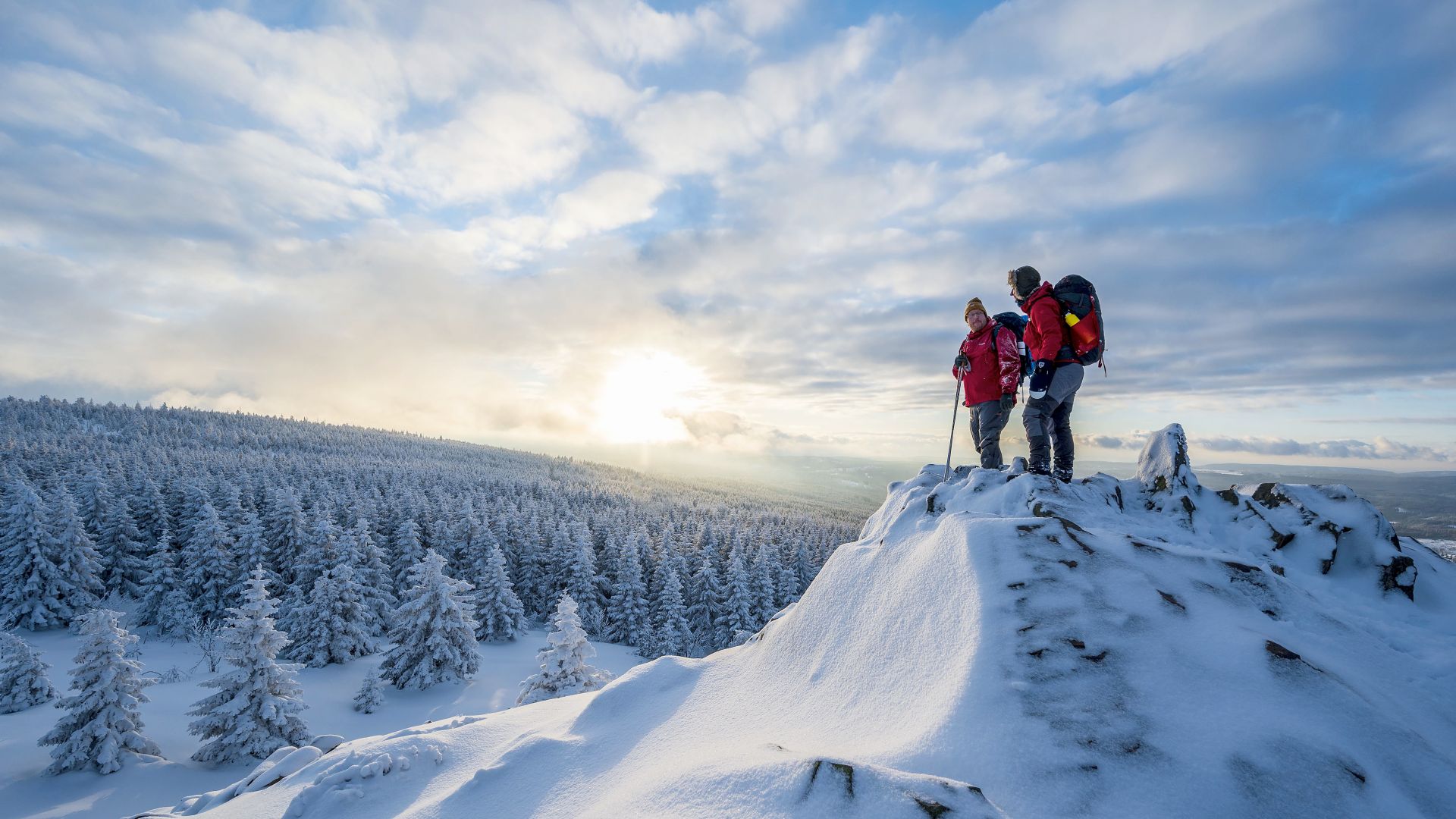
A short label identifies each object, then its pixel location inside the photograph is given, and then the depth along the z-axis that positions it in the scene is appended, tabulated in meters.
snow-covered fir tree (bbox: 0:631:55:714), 21.77
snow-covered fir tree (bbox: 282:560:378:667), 30.58
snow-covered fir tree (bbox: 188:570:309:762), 18.53
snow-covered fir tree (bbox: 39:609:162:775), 17.25
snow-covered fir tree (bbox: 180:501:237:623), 36.59
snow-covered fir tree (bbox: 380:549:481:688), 26.80
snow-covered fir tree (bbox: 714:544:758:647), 38.31
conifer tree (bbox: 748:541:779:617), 40.28
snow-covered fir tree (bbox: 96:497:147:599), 40.12
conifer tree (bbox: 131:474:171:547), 43.38
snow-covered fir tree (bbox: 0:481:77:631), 34.53
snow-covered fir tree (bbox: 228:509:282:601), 37.31
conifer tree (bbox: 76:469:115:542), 41.09
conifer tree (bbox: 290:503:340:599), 36.53
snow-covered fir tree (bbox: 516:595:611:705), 17.15
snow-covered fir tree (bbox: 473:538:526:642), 36.66
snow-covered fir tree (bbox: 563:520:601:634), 41.75
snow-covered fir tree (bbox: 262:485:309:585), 39.44
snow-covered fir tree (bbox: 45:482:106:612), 35.84
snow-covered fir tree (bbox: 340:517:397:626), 35.44
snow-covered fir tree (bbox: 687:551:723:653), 41.72
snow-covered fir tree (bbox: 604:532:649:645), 40.34
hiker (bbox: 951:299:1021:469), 7.96
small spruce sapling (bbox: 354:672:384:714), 25.27
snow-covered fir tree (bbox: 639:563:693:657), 37.41
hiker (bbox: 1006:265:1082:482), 7.01
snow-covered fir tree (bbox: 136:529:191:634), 35.56
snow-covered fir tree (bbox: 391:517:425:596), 39.97
